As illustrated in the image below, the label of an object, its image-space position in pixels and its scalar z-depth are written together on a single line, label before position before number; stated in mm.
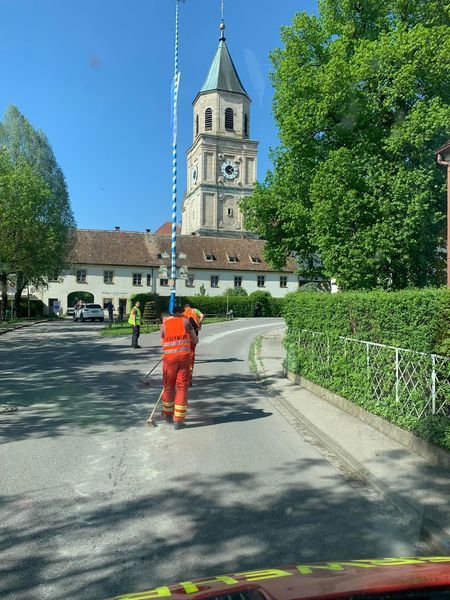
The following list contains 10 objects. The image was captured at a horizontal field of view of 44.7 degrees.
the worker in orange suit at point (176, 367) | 8305
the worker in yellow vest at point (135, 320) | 20781
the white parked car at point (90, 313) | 46156
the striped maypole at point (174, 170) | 22688
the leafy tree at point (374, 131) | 17578
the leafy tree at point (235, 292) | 61172
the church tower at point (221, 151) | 85562
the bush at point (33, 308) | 53981
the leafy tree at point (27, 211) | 34688
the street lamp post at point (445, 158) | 14797
